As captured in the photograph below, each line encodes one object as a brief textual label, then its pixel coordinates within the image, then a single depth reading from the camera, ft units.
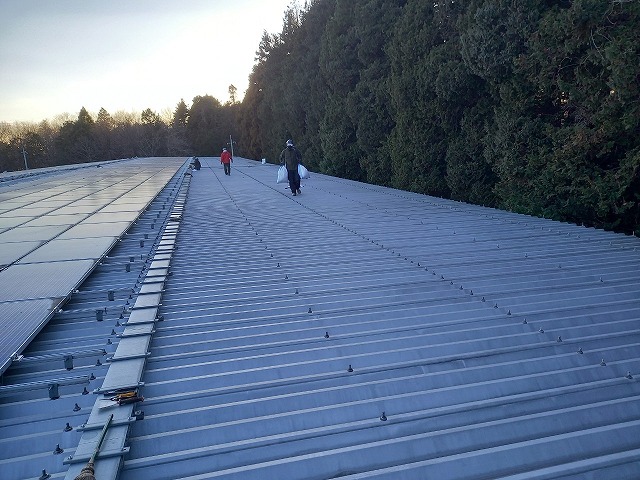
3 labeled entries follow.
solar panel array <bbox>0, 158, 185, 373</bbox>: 13.52
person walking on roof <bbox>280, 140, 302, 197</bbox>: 39.81
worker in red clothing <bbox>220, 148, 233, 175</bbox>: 72.85
